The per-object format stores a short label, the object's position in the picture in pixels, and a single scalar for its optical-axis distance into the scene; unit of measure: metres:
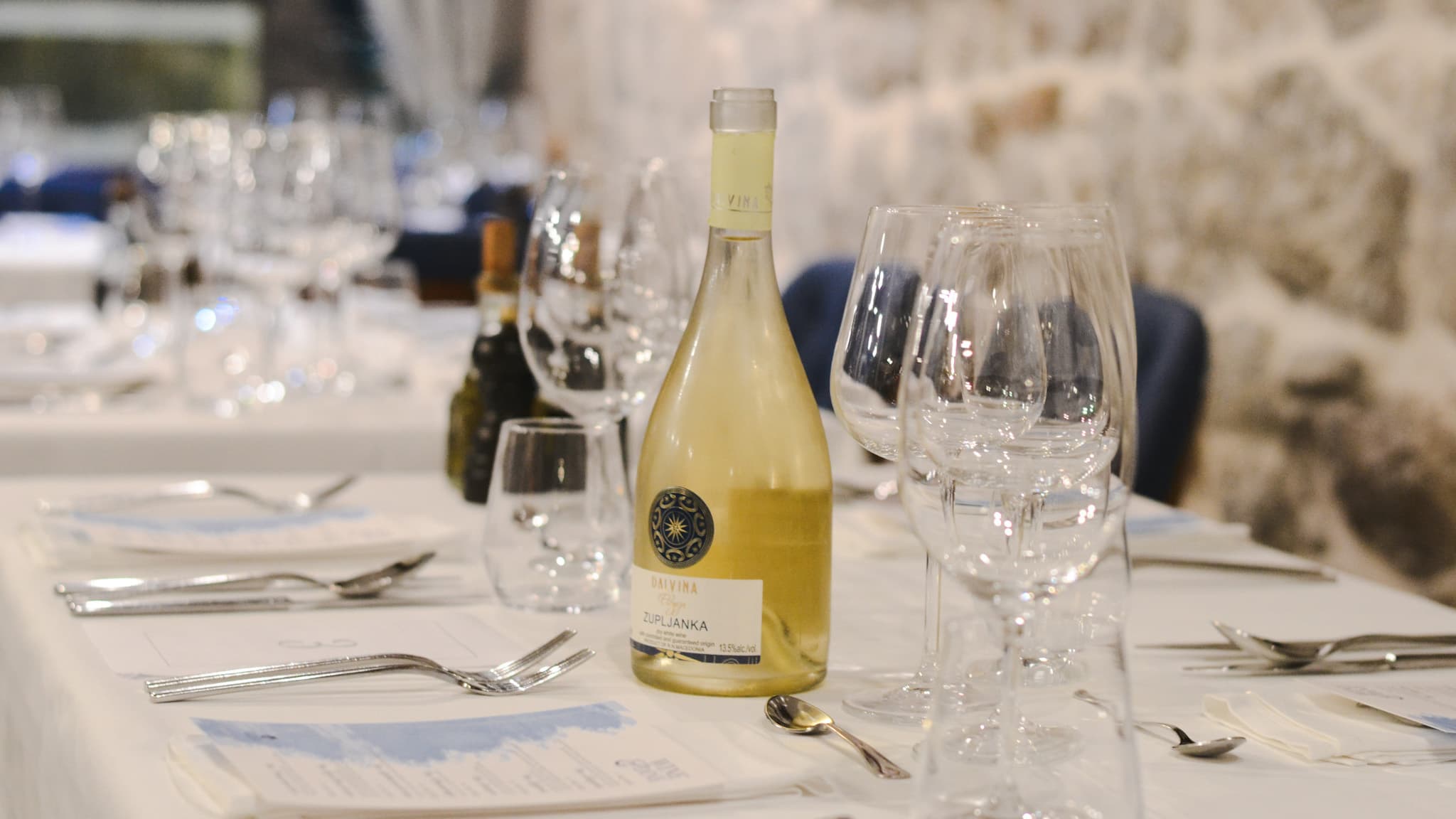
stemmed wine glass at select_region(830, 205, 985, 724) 1.39
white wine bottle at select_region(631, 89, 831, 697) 1.38
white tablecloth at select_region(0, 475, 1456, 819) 1.29
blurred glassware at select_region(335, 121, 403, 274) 2.45
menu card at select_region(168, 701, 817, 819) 1.24
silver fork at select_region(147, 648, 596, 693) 1.36
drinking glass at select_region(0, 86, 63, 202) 6.38
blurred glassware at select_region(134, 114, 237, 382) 3.15
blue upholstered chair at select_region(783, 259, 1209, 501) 2.63
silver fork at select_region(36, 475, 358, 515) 1.77
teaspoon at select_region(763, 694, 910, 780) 1.31
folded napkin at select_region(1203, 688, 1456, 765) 1.34
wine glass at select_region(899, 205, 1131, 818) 1.21
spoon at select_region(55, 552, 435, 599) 1.54
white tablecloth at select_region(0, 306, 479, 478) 2.07
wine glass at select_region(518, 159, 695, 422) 1.58
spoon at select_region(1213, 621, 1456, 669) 1.47
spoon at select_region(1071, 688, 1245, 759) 1.34
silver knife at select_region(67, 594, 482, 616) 1.51
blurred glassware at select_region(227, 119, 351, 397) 2.41
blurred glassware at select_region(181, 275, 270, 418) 2.40
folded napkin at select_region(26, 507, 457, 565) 1.63
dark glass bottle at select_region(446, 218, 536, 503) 1.87
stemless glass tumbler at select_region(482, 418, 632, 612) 1.55
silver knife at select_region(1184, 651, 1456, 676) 1.46
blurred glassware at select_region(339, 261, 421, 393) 2.61
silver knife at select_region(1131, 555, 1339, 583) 1.69
